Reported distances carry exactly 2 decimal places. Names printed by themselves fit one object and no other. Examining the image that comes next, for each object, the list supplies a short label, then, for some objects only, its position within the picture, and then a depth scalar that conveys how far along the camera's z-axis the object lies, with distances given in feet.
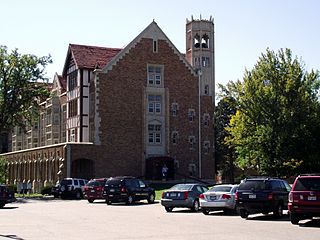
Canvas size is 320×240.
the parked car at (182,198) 89.25
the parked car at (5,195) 105.90
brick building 191.11
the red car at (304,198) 62.80
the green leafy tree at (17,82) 178.40
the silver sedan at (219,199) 81.10
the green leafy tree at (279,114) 148.05
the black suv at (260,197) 72.59
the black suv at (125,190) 111.65
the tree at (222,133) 258.98
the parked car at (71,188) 142.72
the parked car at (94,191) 123.44
